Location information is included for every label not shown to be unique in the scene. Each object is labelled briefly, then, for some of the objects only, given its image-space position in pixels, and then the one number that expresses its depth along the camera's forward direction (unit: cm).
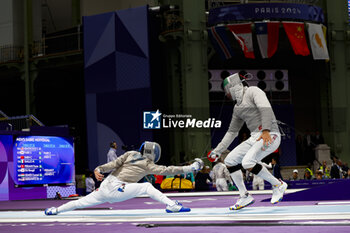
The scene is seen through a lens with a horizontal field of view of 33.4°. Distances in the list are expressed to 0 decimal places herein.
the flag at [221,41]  2406
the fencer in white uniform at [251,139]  778
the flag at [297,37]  2402
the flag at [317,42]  2439
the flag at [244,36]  2384
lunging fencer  780
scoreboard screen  1836
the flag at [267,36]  2380
